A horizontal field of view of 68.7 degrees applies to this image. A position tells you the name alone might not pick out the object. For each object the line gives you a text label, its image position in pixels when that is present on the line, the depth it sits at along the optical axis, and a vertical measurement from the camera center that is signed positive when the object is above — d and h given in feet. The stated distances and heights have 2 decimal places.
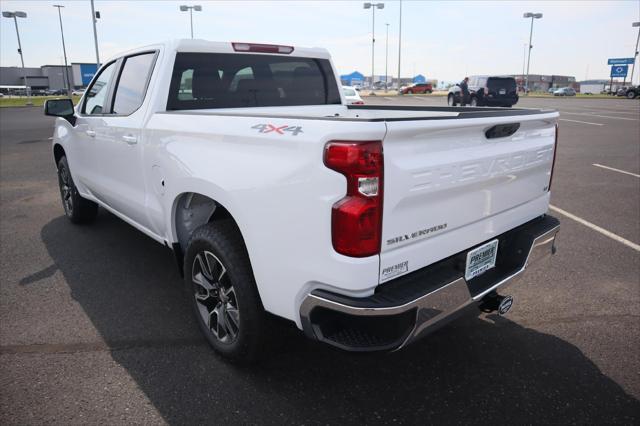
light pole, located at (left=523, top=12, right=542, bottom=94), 199.31 +31.81
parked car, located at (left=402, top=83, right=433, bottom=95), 192.50 +1.92
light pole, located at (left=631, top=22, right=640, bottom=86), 187.93 +18.17
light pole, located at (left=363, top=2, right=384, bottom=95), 182.15 +33.55
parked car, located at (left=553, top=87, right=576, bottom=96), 201.70 -0.02
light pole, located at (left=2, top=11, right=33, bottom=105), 160.45 +27.23
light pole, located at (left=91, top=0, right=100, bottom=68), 105.09 +16.52
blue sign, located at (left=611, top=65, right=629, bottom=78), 211.41 +9.46
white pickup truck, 6.47 -1.76
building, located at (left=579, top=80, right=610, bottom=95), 291.69 +2.29
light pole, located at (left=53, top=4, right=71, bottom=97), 191.26 +17.23
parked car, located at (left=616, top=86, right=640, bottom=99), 144.48 -0.13
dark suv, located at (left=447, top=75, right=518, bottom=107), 83.30 +0.22
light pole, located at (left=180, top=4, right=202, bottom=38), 150.20 +27.03
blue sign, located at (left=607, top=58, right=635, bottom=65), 211.33 +13.45
